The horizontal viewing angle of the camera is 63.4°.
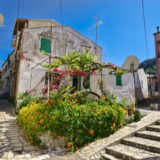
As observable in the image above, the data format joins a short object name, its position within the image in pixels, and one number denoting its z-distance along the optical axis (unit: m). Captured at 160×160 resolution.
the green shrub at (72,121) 4.30
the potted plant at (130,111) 6.86
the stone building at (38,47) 9.92
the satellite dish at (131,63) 7.40
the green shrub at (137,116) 6.60
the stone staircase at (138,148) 3.65
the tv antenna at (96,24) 10.29
